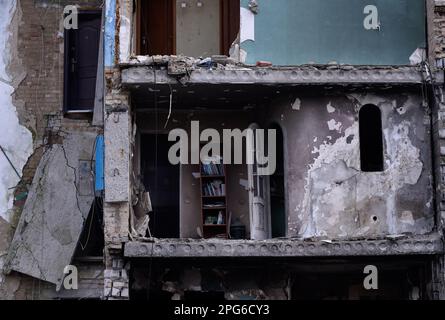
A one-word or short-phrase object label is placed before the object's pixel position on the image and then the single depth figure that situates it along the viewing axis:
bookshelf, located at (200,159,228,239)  18.41
